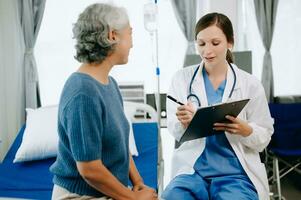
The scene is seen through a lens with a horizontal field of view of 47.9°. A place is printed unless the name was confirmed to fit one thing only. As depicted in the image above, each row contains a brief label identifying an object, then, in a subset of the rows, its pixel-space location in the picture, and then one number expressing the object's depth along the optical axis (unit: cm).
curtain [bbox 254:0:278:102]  316
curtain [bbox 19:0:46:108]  325
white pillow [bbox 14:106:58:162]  217
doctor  152
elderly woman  107
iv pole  232
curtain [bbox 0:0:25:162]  326
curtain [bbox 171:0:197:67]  320
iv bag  254
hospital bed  186
